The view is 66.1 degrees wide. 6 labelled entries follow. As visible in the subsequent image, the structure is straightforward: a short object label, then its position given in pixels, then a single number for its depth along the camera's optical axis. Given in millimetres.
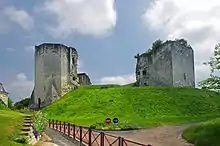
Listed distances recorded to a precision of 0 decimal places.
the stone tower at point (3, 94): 30885
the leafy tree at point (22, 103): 42232
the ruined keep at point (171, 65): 33159
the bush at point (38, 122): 9488
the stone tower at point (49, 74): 34762
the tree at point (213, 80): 10341
